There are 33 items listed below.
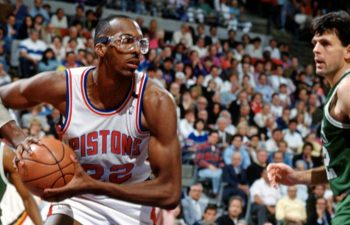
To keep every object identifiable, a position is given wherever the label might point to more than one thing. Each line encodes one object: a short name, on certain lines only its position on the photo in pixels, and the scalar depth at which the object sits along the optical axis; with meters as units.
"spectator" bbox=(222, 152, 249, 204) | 10.46
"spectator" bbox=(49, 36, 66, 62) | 11.87
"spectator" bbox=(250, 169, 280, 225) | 10.20
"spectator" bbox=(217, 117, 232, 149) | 11.87
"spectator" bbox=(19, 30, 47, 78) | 11.49
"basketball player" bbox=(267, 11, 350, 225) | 3.86
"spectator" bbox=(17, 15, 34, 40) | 12.23
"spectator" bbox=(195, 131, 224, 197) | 10.85
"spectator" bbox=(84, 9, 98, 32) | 13.74
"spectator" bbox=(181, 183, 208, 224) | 9.62
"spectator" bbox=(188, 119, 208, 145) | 11.38
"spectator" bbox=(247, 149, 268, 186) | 11.09
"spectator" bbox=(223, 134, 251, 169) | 11.27
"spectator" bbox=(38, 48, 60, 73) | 11.51
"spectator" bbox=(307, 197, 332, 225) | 10.49
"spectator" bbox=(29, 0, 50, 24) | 13.01
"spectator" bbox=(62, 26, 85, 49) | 12.41
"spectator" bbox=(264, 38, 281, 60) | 17.27
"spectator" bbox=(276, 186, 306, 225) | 10.02
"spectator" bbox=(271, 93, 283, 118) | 14.17
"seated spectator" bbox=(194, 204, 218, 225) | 9.16
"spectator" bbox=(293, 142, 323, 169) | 12.21
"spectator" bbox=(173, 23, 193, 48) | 15.30
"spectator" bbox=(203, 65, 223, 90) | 13.86
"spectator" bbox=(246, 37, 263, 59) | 16.77
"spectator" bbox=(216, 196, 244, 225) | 9.25
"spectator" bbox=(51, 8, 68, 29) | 13.19
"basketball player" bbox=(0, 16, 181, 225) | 4.07
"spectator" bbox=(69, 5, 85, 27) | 13.54
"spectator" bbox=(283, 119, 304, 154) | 13.19
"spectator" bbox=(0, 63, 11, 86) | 10.32
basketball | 3.64
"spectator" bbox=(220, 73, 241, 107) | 13.70
